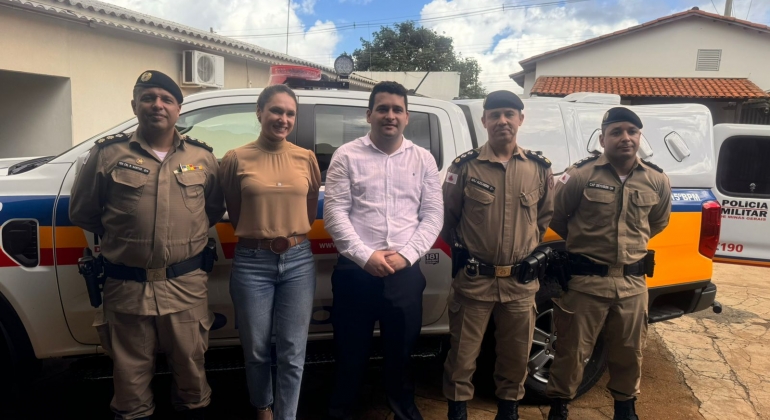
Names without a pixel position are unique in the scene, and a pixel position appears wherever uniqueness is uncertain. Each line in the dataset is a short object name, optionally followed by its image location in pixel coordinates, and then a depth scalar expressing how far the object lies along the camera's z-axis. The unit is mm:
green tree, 41375
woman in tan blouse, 2305
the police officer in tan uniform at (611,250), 2652
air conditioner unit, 8586
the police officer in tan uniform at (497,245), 2535
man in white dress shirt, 2404
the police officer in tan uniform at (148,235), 2170
